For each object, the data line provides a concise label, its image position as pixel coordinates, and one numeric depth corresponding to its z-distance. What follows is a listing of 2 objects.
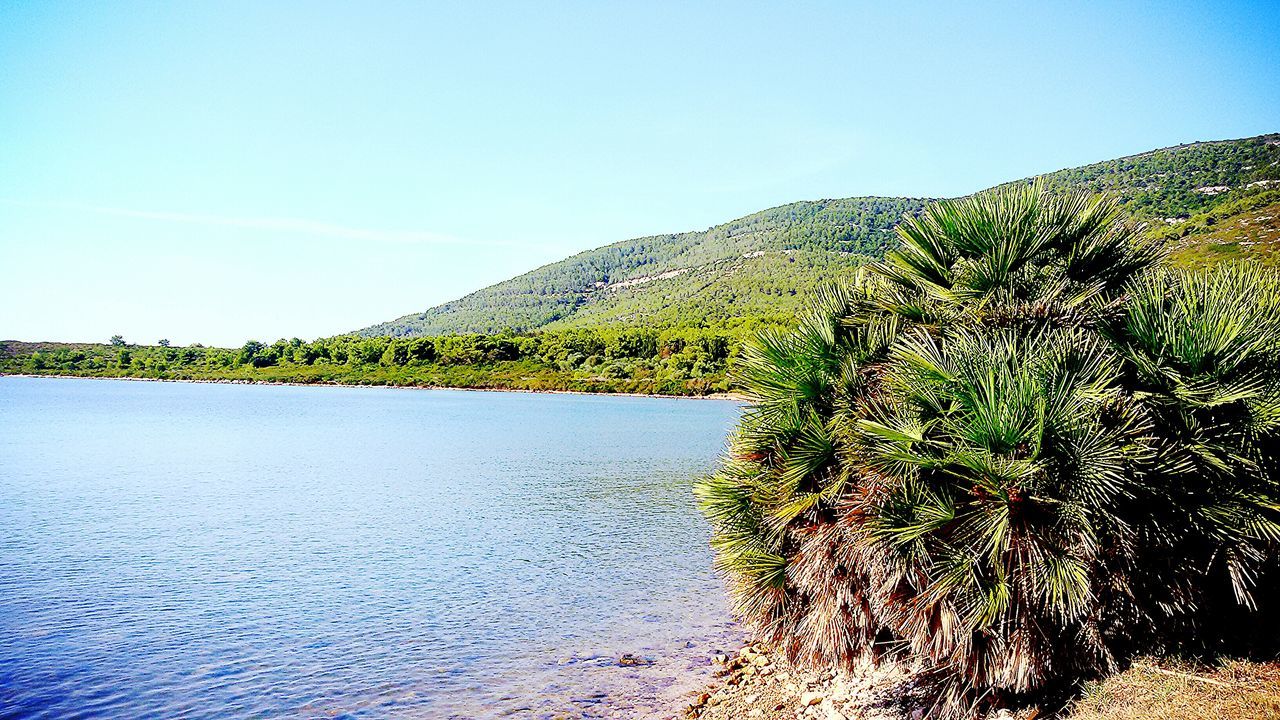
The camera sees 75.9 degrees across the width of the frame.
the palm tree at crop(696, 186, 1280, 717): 5.61
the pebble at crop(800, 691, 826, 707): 7.51
